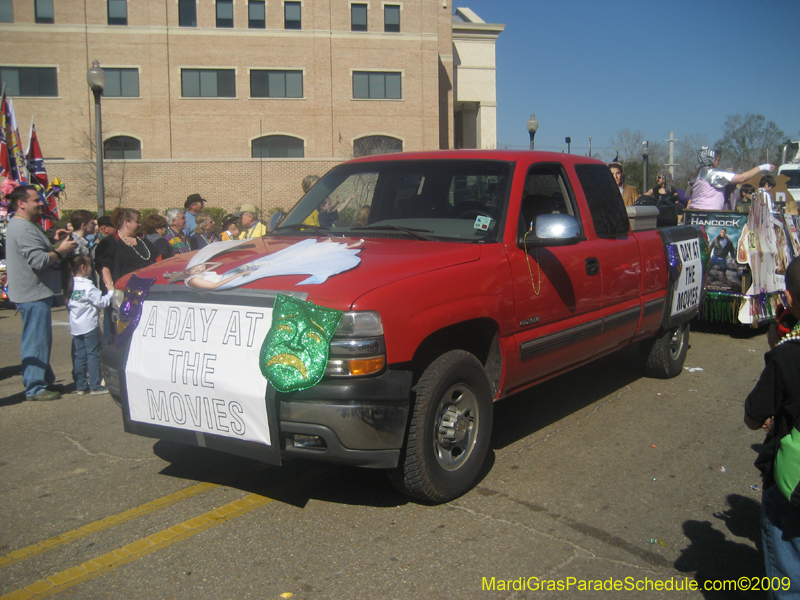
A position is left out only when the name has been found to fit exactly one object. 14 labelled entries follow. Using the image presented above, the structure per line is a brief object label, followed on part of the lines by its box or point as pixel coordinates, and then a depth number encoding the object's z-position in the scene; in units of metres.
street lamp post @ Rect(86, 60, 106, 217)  13.16
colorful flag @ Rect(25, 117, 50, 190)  12.89
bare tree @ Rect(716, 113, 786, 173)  52.97
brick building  38.03
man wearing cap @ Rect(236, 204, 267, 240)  9.02
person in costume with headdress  9.76
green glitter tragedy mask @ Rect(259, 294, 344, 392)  3.38
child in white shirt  6.55
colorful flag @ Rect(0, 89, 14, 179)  11.82
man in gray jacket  6.26
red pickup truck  3.48
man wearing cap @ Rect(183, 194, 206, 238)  9.30
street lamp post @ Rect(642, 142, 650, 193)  25.97
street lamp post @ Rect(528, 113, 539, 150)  22.27
